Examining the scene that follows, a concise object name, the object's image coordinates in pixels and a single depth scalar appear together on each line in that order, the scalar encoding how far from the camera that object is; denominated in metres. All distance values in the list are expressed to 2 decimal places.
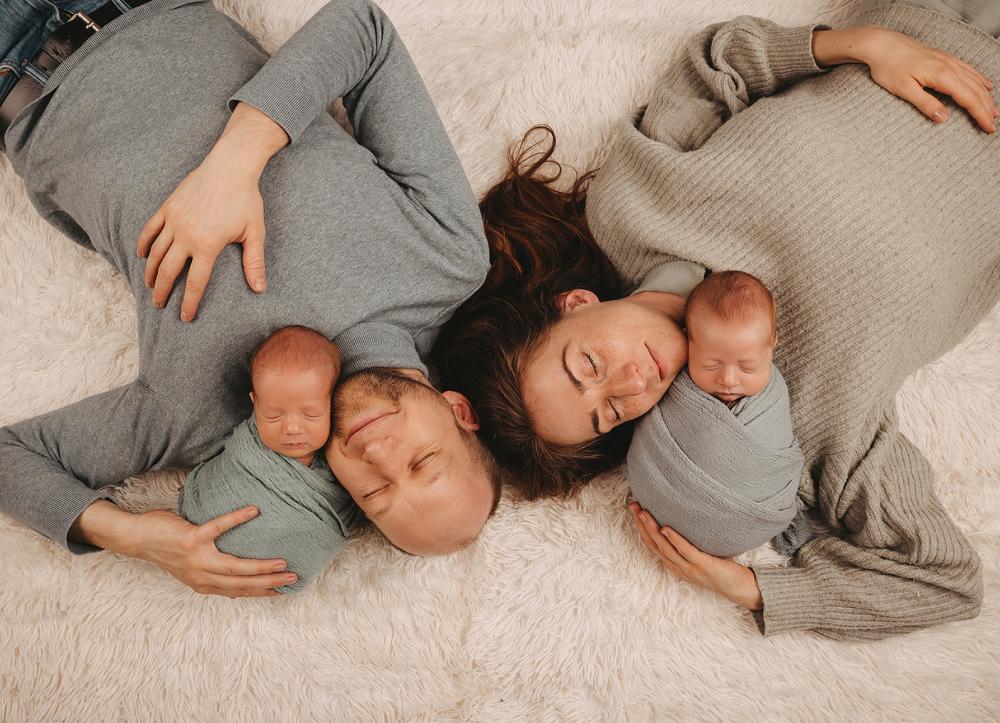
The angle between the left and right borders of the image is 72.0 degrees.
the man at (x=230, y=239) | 1.21
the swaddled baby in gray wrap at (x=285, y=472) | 1.14
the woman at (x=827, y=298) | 1.33
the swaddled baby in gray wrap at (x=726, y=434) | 1.23
